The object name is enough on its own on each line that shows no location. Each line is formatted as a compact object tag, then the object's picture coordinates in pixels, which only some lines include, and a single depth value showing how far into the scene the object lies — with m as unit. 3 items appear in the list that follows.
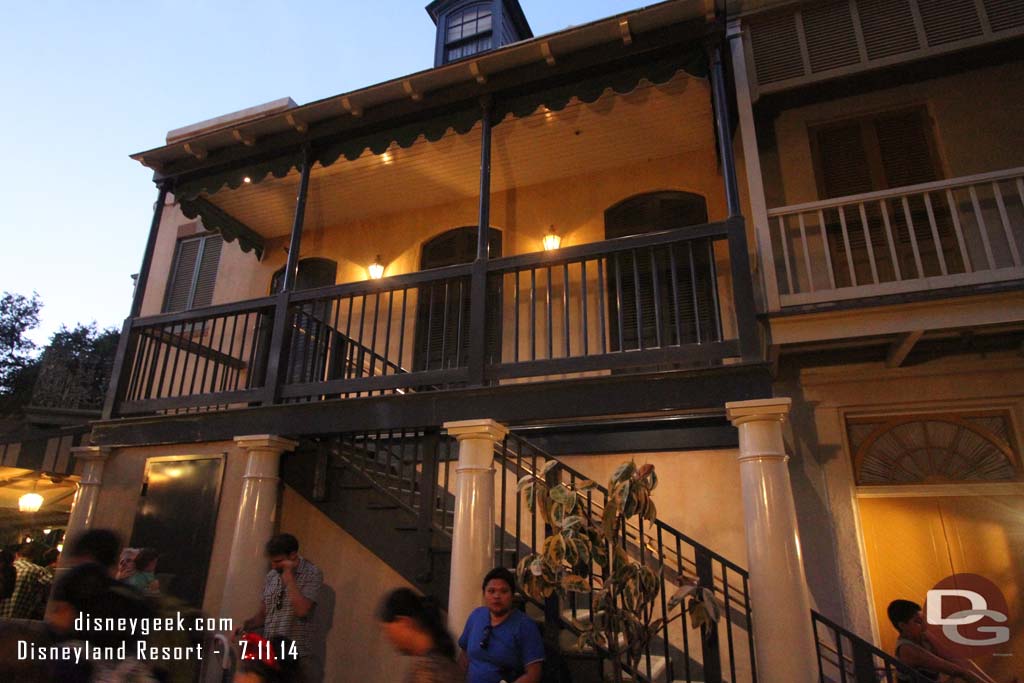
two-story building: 4.90
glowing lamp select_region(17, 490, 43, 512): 9.71
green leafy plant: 3.98
